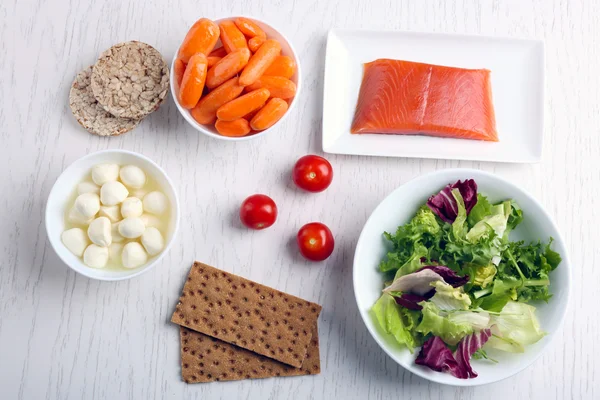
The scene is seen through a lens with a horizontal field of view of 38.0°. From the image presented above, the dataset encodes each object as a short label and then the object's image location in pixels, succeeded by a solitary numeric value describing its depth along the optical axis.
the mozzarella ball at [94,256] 0.78
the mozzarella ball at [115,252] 0.79
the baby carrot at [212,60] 0.80
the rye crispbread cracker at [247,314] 0.81
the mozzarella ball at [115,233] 0.79
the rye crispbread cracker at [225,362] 0.82
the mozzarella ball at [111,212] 0.79
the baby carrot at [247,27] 0.80
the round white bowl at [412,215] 0.77
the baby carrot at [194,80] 0.77
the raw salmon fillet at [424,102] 0.83
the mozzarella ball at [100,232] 0.77
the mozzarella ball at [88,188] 0.80
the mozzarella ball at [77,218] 0.78
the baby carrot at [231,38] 0.79
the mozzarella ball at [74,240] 0.78
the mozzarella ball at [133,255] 0.78
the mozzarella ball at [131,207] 0.78
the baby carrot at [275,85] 0.79
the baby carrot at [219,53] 0.81
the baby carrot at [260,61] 0.78
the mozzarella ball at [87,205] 0.78
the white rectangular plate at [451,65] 0.84
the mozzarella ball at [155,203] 0.79
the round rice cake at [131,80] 0.81
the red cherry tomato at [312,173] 0.81
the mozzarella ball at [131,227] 0.78
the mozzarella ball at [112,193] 0.78
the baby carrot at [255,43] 0.80
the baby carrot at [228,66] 0.78
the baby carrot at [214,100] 0.78
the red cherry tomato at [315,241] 0.81
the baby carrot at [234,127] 0.79
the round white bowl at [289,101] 0.80
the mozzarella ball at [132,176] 0.79
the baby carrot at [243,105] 0.78
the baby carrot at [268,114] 0.79
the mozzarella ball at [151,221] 0.80
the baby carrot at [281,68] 0.80
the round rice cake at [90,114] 0.83
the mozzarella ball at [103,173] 0.79
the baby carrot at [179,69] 0.80
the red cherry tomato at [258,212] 0.81
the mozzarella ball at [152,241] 0.78
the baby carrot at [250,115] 0.80
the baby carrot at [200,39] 0.78
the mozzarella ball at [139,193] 0.80
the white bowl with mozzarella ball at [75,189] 0.78
